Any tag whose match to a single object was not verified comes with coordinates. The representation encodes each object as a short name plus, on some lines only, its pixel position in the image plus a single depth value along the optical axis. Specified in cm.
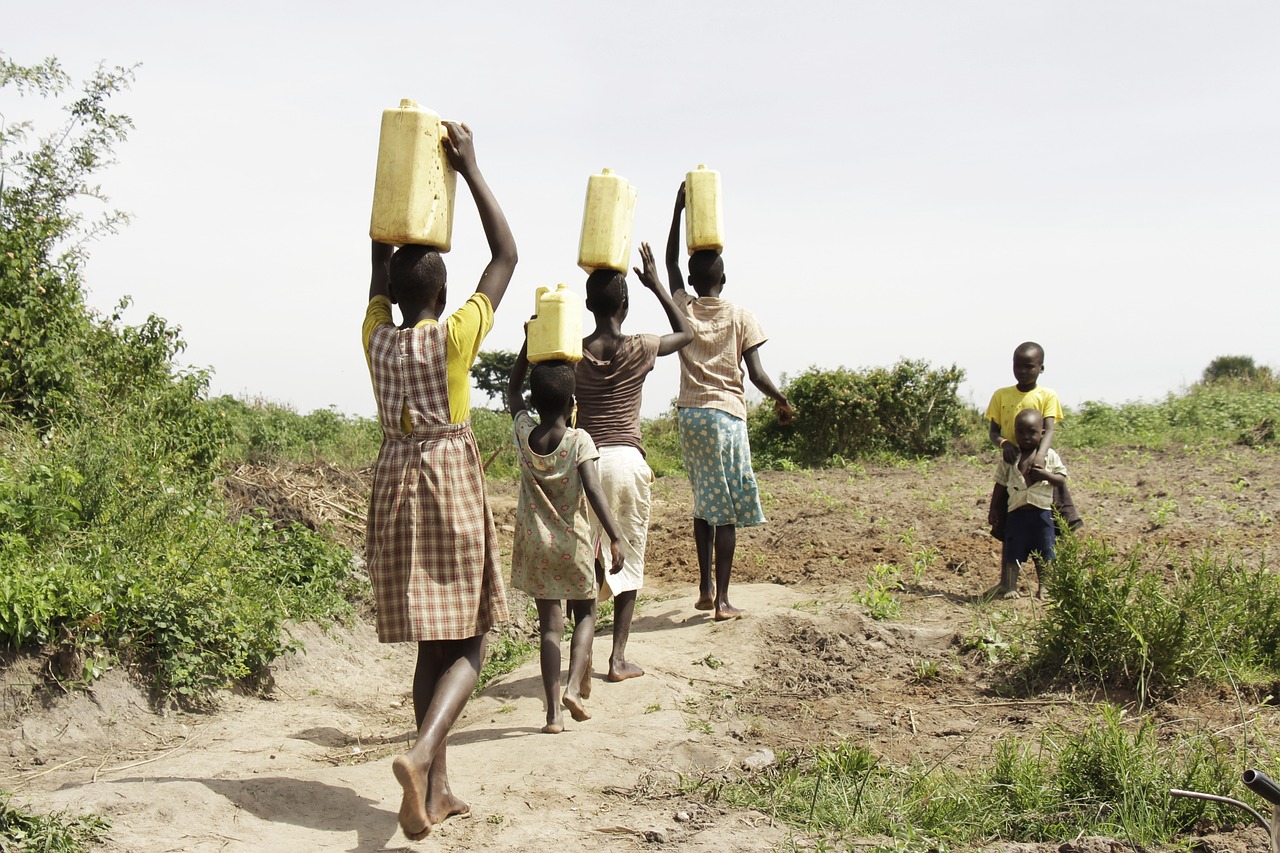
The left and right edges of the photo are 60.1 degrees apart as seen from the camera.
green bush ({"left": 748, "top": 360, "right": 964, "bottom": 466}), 1448
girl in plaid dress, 370
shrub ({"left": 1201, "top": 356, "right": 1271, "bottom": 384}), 1940
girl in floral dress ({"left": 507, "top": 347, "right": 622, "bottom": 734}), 471
